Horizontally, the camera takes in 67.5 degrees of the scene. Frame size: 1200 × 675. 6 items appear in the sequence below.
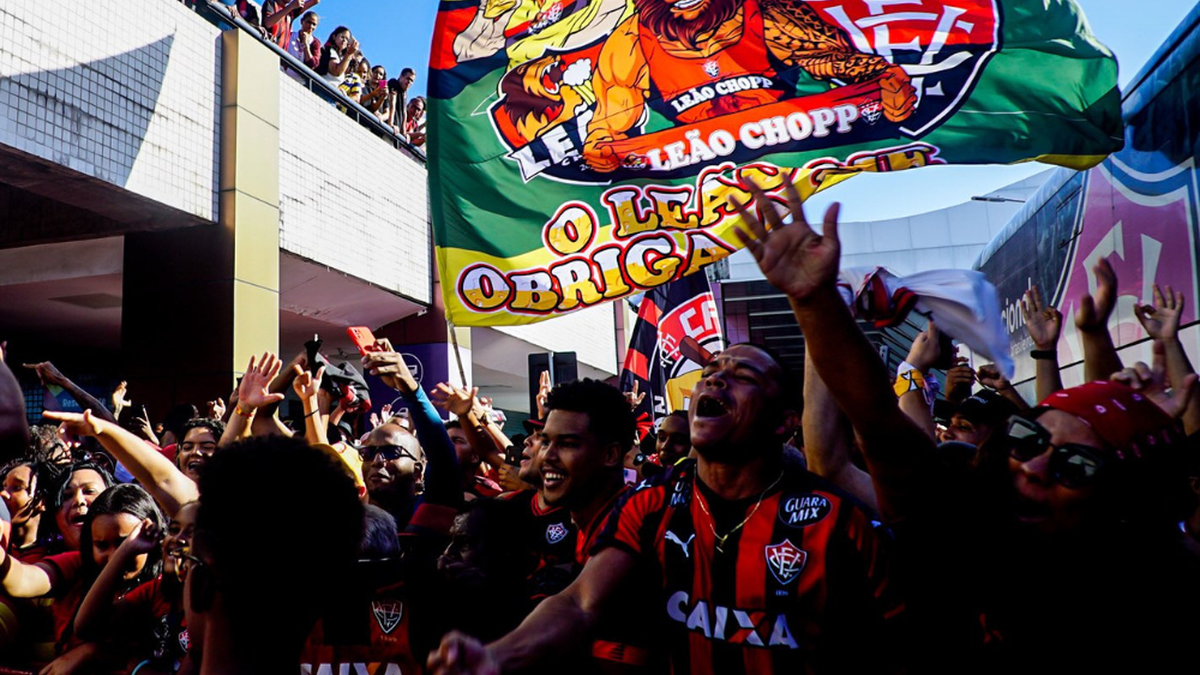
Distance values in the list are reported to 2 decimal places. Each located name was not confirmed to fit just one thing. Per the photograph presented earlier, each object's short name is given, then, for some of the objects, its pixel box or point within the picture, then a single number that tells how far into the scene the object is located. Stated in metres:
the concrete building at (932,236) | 39.00
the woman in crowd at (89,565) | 3.67
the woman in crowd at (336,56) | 13.76
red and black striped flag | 8.11
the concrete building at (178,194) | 9.45
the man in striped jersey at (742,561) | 2.31
